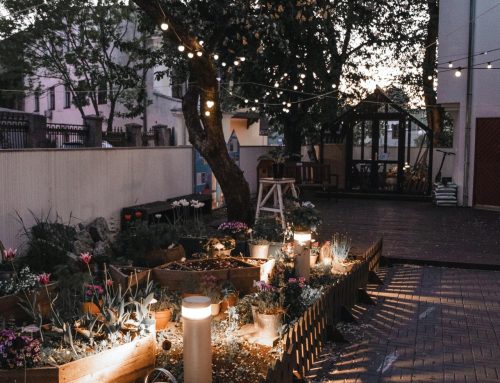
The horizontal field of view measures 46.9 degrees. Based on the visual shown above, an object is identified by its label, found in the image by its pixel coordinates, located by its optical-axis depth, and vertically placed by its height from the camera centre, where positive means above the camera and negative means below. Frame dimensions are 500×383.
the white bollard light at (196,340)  3.81 -1.26
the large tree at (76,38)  23.10 +4.60
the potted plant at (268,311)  5.31 -1.48
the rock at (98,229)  9.63 -1.38
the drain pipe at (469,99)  16.25 +1.54
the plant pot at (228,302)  6.00 -1.60
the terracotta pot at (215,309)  5.78 -1.59
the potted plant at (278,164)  12.05 -0.28
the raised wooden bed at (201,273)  6.29 -1.38
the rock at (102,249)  8.09 -1.46
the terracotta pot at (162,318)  5.32 -1.56
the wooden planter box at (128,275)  6.05 -1.36
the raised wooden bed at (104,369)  3.67 -1.48
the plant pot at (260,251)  8.21 -1.43
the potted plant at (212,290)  5.80 -1.44
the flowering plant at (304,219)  8.05 -0.95
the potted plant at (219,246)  7.63 -1.29
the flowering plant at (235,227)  8.70 -1.16
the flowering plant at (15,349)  3.63 -1.27
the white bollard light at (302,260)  6.84 -1.29
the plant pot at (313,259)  8.01 -1.51
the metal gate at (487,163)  16.17 -0.27
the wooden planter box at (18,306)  5.33 -1.49
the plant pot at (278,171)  12.04 -0.42
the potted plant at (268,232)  8.66 -1.22
